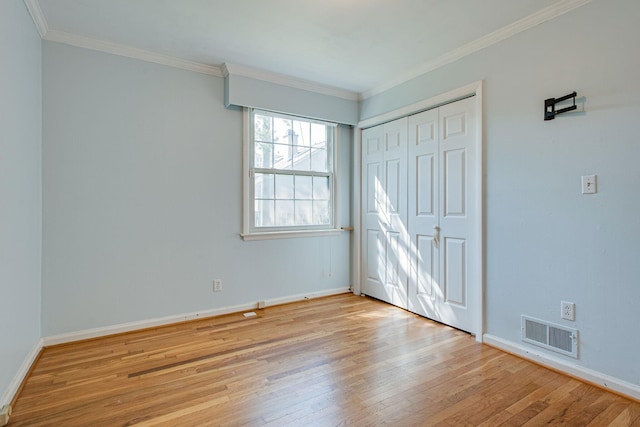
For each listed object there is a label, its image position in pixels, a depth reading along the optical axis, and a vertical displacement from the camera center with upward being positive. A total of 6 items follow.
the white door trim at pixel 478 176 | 2.74 +0.32
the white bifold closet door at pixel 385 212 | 3.60 +0.02
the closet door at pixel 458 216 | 2.87 -0.02
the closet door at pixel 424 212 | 3.21 +0.02
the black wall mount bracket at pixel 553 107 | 2.20 +0.75
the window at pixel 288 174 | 3.59 +0.47
